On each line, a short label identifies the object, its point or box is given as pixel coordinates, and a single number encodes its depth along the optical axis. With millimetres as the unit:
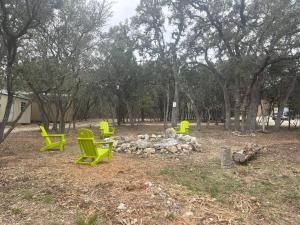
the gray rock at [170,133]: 7801
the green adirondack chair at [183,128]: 9682
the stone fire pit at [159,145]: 6399
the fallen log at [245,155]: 5352
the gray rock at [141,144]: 6548
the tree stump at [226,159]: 5059
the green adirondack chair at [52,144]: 6728
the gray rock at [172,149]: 6355
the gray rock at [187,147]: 6596
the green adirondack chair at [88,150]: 4869
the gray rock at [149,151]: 6287
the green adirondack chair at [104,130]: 9322
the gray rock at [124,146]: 6666
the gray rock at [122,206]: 3088
